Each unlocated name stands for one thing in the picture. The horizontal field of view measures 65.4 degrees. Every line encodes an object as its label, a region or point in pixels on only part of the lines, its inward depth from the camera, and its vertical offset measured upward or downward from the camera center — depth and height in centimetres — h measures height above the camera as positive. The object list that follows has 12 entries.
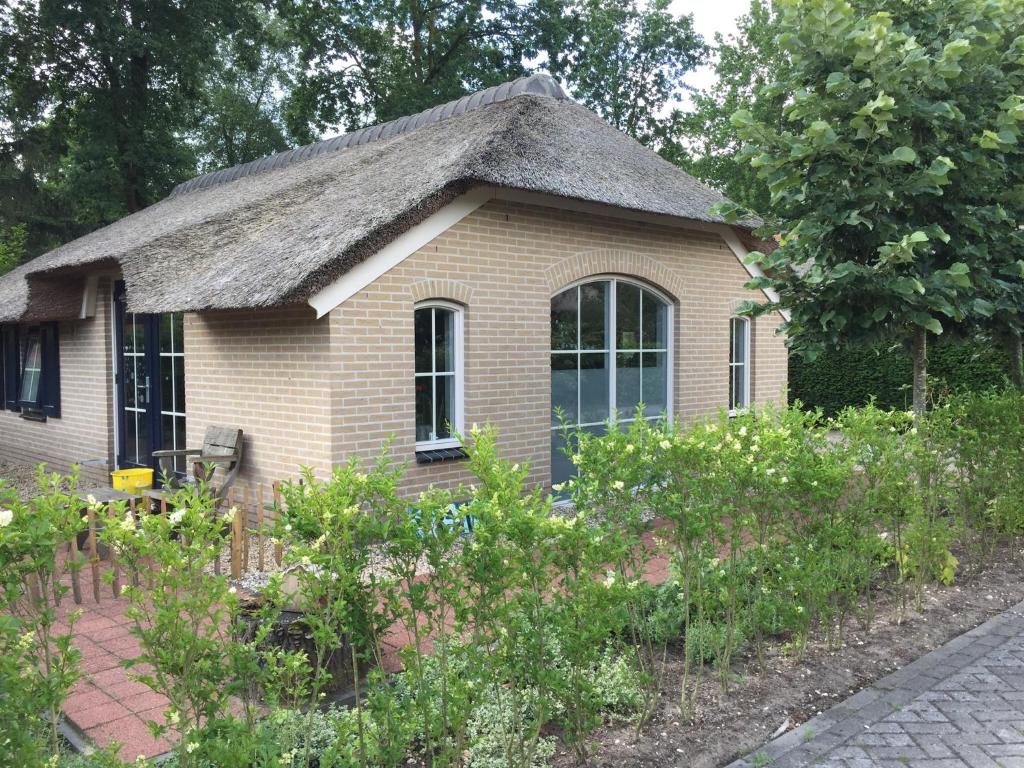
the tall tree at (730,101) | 2658 +910
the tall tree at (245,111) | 2780 +926
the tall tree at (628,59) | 2397 +960
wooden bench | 739 -84
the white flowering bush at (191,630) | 235 -80
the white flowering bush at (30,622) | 210 -78
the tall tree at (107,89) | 1734 +679
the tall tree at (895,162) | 507 +138
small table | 715 -117
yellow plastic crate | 857 -124
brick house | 680 +60
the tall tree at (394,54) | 2158 +879
